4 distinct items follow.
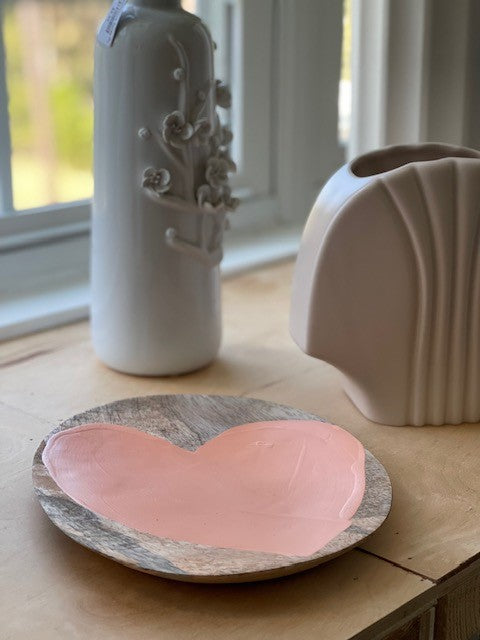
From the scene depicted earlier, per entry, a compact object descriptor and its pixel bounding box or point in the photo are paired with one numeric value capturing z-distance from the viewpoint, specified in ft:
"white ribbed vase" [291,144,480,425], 2.15
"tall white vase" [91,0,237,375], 2.33
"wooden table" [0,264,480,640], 1.59
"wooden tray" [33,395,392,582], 1.65
